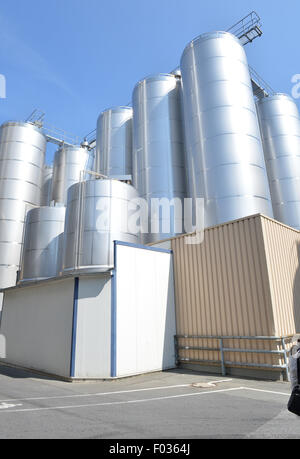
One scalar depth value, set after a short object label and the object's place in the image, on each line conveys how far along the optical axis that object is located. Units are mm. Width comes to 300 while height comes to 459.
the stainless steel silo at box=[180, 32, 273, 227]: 11859
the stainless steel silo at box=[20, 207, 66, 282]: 14094
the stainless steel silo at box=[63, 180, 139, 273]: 10367
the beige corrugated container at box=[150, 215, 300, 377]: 8812
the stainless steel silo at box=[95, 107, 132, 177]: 18578
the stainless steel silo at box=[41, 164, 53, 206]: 23962
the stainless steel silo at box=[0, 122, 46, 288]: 16203
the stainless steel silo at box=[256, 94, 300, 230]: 15430
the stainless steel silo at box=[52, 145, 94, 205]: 22592
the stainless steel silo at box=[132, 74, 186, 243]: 14324
